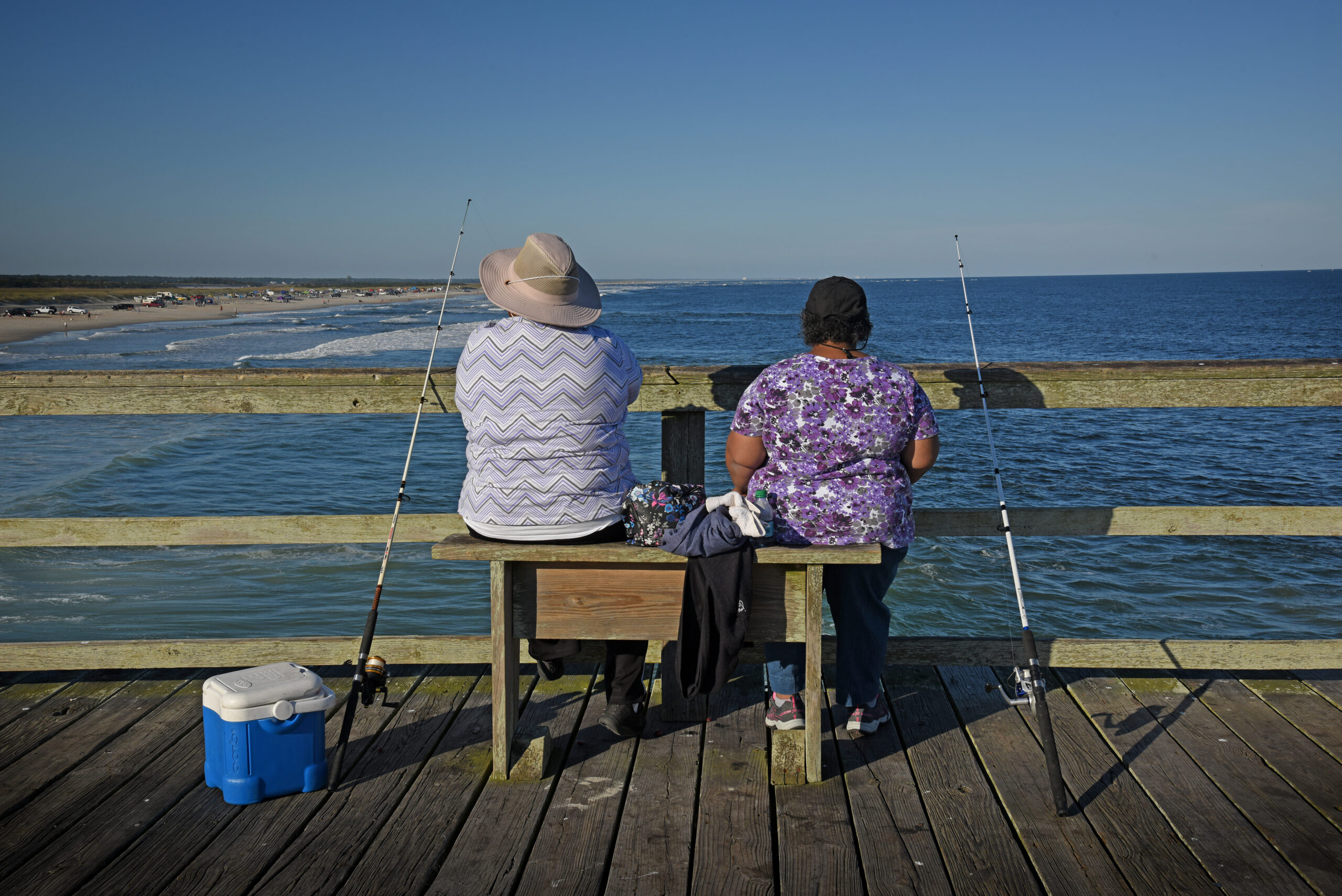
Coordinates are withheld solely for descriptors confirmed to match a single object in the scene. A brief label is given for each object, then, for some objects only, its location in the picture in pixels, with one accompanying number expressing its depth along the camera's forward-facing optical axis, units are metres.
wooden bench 2.61
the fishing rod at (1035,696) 2.41
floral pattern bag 2.58
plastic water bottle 2.51
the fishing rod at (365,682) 2.58
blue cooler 2.48
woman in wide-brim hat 2.59
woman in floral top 2.60
